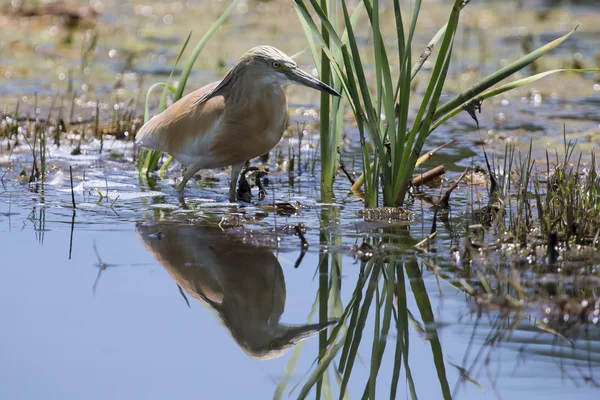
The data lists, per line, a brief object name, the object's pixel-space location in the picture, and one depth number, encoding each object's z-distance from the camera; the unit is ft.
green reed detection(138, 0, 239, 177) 38.17
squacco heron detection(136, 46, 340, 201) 34.09
